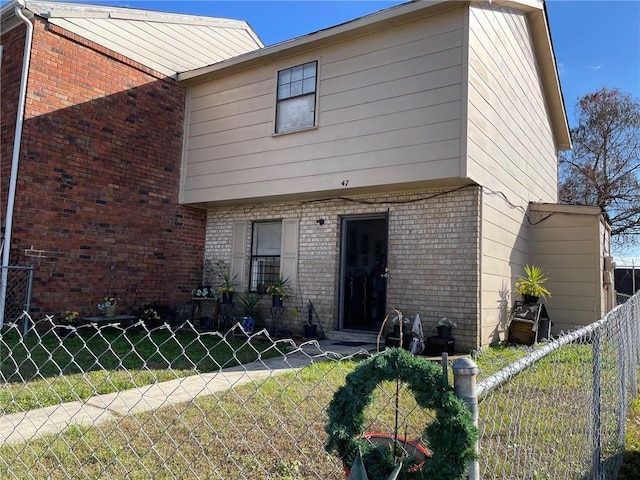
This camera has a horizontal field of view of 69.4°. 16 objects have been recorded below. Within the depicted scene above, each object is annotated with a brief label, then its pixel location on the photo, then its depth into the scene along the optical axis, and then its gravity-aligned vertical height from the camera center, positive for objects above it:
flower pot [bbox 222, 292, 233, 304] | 9.98 -0.55
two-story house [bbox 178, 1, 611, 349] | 7.58 +1.97
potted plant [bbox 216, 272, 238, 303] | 9.99 -0.34
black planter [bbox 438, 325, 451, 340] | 7.39 -0.82
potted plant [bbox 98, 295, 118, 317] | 8.81 -0.73
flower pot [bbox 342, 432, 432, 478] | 1.56 -0.62
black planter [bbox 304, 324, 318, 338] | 8.82 -1.06
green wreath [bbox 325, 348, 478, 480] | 1.40 -0.45
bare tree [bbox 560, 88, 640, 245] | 21.69 +6.12
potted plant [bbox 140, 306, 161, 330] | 9.45 -0.97
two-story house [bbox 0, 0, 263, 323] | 8.05 +2.14
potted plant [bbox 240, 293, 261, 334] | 9.31 -0.76
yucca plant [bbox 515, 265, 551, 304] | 8.73 -0.06
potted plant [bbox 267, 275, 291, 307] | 9.25 -0.33
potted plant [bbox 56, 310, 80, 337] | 8.27 -0.96
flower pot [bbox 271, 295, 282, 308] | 9.23 -0.53
